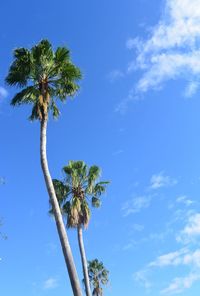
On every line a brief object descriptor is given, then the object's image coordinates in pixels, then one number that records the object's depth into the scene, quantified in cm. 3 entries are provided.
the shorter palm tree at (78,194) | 3353
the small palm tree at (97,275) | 5508
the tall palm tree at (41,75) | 2355
